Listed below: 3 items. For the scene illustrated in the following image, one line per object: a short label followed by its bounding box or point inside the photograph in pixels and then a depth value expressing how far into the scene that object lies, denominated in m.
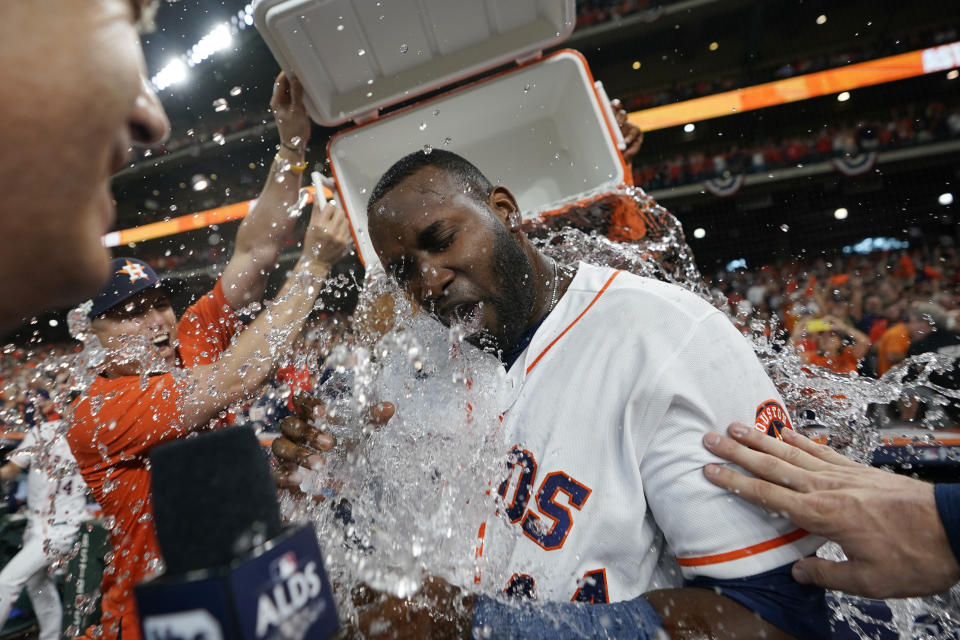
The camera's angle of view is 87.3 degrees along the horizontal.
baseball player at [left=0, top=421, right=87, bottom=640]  3.32
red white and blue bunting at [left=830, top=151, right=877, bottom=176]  10.38
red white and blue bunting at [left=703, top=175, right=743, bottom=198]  11.38
